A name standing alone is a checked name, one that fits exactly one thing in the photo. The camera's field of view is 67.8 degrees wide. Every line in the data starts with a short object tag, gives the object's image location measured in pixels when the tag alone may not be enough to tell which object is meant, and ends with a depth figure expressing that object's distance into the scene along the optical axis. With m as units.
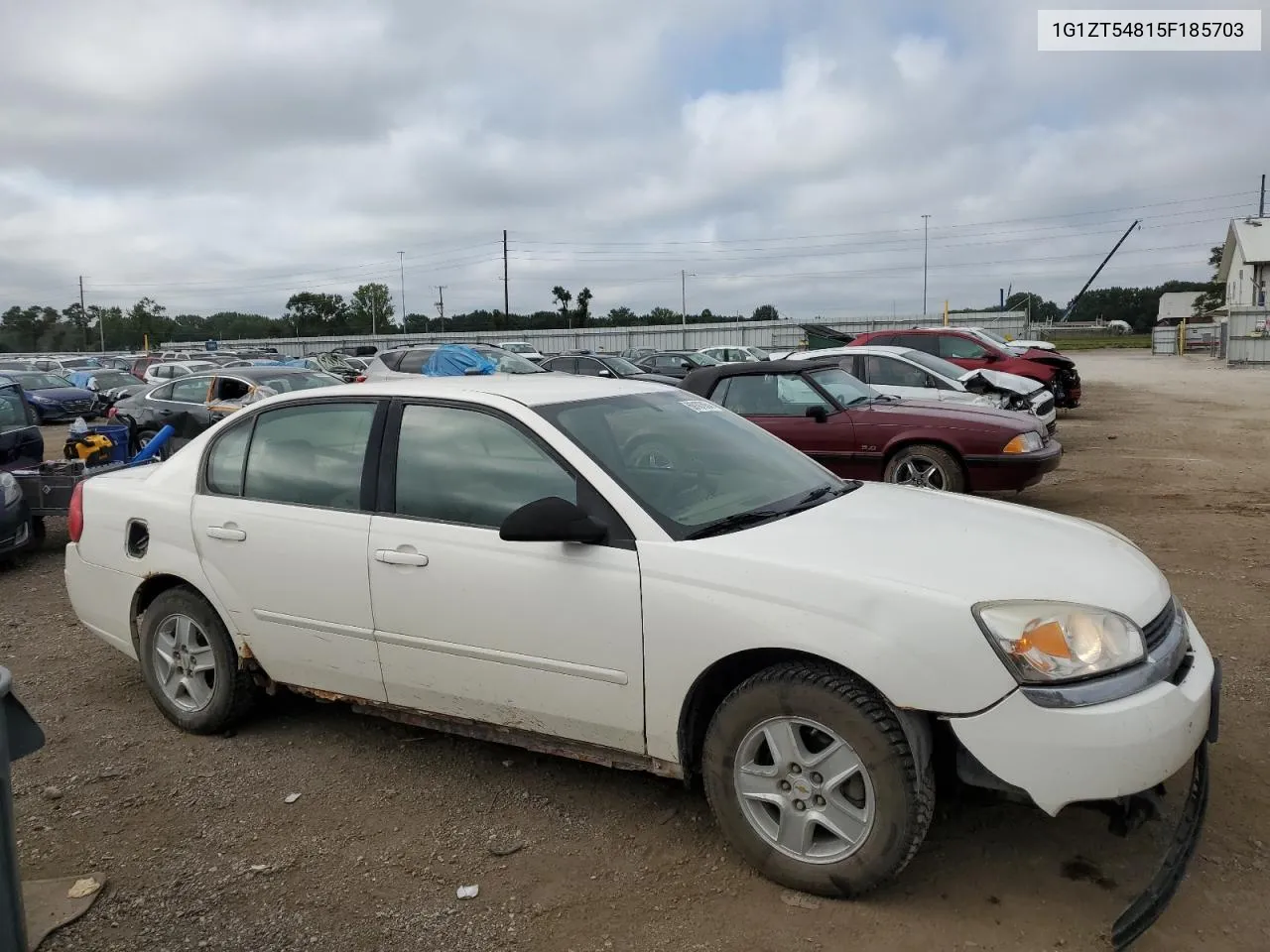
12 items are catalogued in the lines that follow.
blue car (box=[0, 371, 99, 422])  23.41
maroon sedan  8.45
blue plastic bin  10.41
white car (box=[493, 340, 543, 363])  41.12
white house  51.34
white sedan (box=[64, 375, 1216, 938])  2.67
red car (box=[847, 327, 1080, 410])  15.66
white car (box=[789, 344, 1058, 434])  11.84
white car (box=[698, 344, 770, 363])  29.53
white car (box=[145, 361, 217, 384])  26.17
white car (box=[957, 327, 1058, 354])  23.00
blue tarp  17.27
